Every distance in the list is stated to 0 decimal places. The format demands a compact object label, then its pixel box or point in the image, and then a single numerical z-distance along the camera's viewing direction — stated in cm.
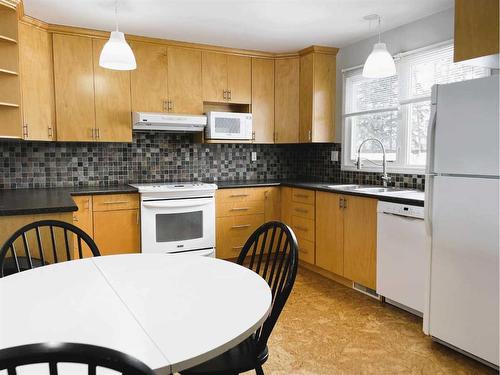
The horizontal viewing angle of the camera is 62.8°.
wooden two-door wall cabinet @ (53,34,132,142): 359
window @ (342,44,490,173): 325
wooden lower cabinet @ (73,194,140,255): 347
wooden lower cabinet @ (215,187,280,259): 412
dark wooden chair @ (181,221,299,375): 139
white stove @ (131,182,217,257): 369
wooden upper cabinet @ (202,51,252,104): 421
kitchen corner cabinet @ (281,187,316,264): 391
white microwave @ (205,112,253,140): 411
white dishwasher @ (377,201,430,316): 274
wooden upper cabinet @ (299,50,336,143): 427
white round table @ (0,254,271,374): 98
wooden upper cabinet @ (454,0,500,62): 222
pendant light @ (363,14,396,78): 288
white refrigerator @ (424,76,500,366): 206
